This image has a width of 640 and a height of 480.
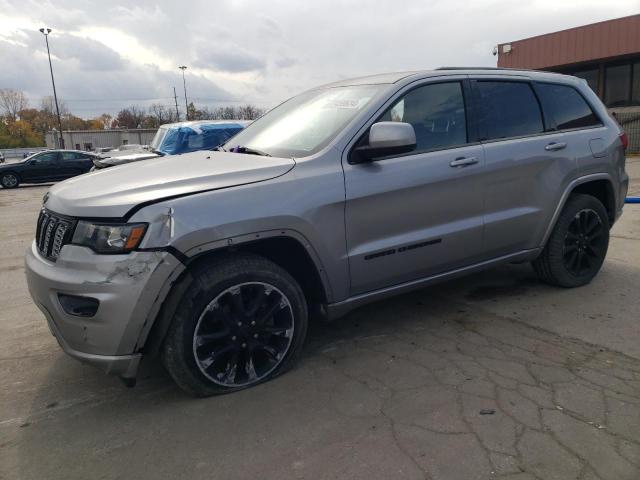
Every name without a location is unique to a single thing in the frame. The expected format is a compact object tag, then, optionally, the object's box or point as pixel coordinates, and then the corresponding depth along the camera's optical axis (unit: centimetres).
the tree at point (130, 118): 9200
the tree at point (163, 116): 8650
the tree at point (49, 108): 9675
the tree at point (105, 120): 11013
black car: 2006
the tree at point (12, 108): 9781
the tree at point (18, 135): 9056
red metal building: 2055
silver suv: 255
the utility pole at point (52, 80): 4141
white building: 6426
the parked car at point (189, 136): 1116
